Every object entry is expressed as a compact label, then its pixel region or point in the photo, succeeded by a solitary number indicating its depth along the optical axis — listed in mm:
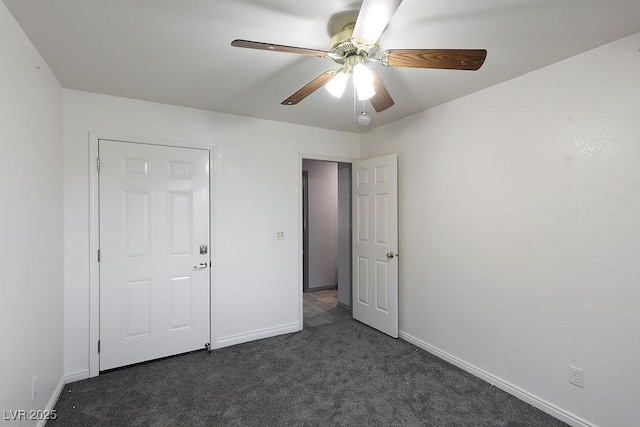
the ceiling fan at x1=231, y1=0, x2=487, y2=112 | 1226
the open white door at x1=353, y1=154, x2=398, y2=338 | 3264
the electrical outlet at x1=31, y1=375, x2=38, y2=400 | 1776
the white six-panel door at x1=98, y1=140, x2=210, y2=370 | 2609
